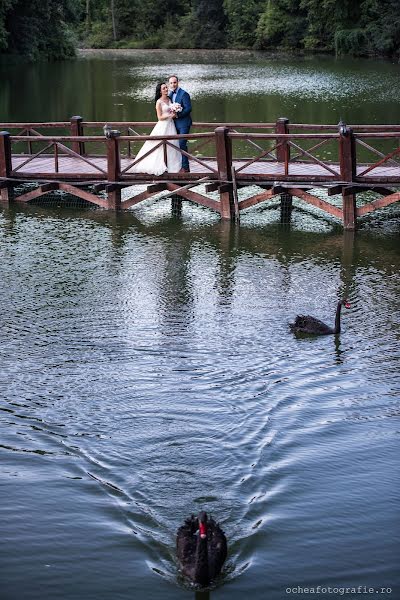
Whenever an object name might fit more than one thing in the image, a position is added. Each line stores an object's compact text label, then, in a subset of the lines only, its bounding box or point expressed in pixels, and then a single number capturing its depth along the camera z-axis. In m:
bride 21.41
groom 21.45
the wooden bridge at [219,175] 19.61
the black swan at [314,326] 14.38
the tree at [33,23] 63.62
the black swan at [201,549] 8.59
